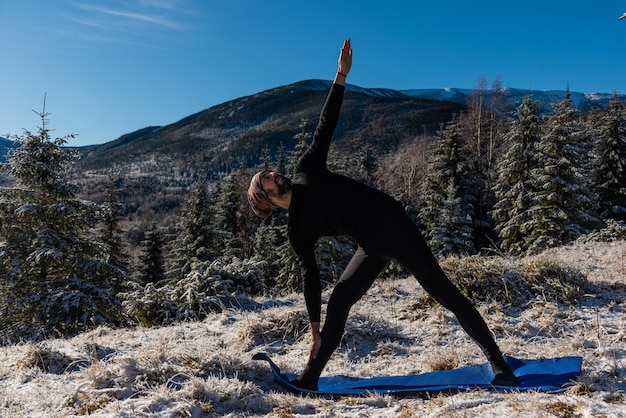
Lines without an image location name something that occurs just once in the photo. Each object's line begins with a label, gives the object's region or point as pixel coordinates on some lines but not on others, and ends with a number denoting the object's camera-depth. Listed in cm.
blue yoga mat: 253
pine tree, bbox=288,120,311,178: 2019
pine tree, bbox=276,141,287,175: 3016
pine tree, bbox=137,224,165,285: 2766
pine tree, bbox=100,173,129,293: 2321
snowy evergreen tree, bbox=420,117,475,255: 2533
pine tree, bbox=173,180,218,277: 2464
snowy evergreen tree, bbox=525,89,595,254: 1911
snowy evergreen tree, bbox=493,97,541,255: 2200
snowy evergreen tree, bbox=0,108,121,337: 1188
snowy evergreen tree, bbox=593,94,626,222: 2344
